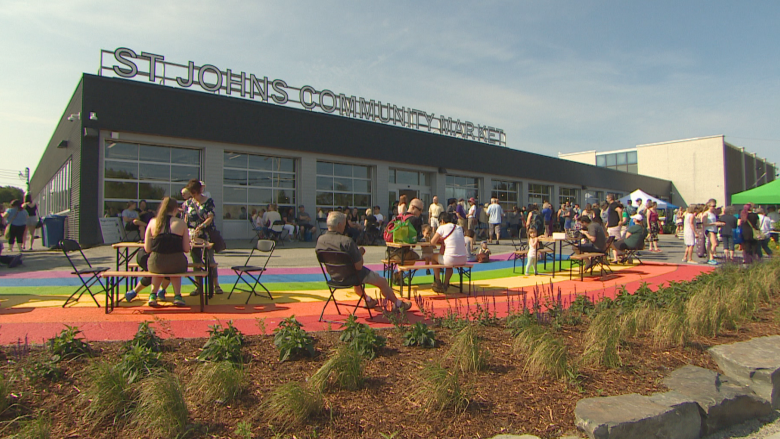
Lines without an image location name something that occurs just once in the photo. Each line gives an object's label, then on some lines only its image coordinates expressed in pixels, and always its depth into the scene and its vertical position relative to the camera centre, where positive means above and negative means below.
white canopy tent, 25.98 +1.99
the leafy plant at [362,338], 4.32 -1.01
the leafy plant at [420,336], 4.68 -1.04
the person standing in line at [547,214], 20.05 +0.76
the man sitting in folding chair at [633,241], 12.48 -0.25
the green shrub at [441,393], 3.40 -1.18
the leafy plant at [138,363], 3.54 -1.02
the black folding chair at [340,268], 5.78 -0.44
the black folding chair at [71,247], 6.57 -0.20
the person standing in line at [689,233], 13.52 -0.05
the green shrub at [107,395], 3.19 -1.13
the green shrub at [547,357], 4.02 -1.10
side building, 53.28 +7.98
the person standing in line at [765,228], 13.59 +0.09
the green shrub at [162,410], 2.99 -1.15
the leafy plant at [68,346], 4.00 -0.97
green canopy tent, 22.27 +1.78
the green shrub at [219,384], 3.42 -1.12
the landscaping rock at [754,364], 4.18 -1.22
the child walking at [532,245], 10.55 -0.30
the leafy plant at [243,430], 2.99 -1.26
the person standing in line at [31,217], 15.23 +0.53
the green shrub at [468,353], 4.09 -1.07
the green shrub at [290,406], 3.18 -1.19
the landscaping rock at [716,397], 3.69 -1.34
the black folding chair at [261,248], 6.95 -0.24
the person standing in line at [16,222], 13.44 +0.33
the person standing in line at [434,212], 15.15 +0.65
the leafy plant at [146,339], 4.16 -0.96
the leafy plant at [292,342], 4.25 -1.00
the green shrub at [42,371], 3.62 -1.07
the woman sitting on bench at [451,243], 7.84 -0.18
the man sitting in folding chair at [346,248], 5.75 -0.19
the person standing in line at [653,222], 17.45 +0.36
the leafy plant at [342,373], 3.67 -1.10
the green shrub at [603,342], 4.36 -1.07
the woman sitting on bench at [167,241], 6.30 -0.11
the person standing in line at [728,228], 13.03 +0.09
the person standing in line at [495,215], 20.06 +0.72
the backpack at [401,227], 8.00 +0.07
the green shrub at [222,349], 4.05 -1.01
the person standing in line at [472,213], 17.98 +0.73
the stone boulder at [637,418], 3.15 -1.29
